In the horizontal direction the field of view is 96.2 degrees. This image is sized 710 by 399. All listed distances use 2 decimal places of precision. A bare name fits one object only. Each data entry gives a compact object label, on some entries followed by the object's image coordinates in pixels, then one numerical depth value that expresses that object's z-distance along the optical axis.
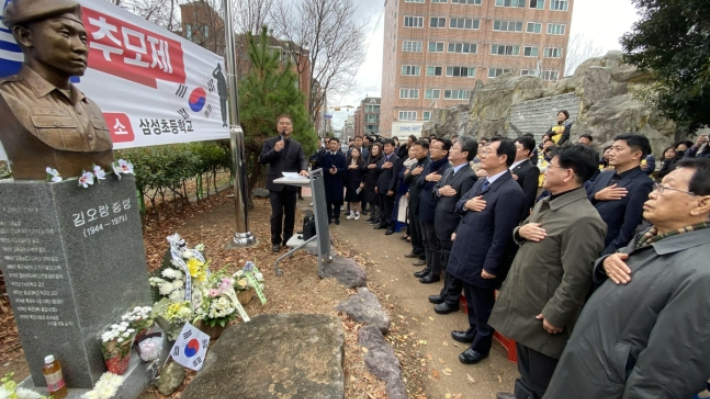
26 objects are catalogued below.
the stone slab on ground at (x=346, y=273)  3.95
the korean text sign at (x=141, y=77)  3.03
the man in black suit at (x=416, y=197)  5.00
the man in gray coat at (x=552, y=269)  1.80
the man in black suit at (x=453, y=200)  3.59
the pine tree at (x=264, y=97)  6.98
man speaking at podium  4.60
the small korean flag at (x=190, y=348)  2.26
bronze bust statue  1.83
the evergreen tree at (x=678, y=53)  5.05
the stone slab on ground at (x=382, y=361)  2.43
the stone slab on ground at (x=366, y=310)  3.19
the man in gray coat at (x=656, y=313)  1.14
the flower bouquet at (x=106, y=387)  1.84
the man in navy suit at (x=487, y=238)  2.57
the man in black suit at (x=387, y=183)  6.26
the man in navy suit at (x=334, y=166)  6.69
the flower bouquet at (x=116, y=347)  2.04
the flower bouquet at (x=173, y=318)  2.53
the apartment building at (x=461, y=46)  35.53
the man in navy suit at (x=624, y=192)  2.77
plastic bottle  1.84
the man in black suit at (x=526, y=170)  3.92
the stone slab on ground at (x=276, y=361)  2.04
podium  3.74
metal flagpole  4.47
